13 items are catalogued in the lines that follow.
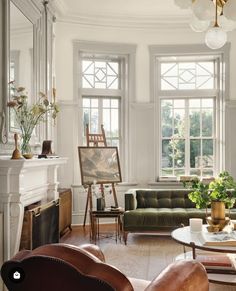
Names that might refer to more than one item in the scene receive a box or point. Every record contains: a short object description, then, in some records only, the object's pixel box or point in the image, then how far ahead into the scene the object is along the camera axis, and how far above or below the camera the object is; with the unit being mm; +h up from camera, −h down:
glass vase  4527 +8
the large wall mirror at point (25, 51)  4148 +1108
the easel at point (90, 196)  6659 -822
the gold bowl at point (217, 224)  4297 -817
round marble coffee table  3642 -901
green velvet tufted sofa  5797 -948
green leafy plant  4316 -488
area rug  4402 -1366
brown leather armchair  1643 -518
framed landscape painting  6586 -311
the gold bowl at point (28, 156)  4105 -101
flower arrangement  4293 +350
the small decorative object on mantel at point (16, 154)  3828 -81
